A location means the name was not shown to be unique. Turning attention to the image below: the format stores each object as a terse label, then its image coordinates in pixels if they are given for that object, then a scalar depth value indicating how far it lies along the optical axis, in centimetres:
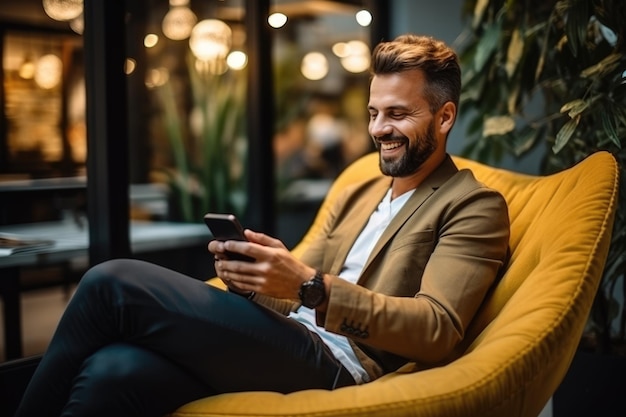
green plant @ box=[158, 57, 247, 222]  367
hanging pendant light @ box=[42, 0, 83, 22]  258
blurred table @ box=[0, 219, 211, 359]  245
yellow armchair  138
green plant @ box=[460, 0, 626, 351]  217
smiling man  147
